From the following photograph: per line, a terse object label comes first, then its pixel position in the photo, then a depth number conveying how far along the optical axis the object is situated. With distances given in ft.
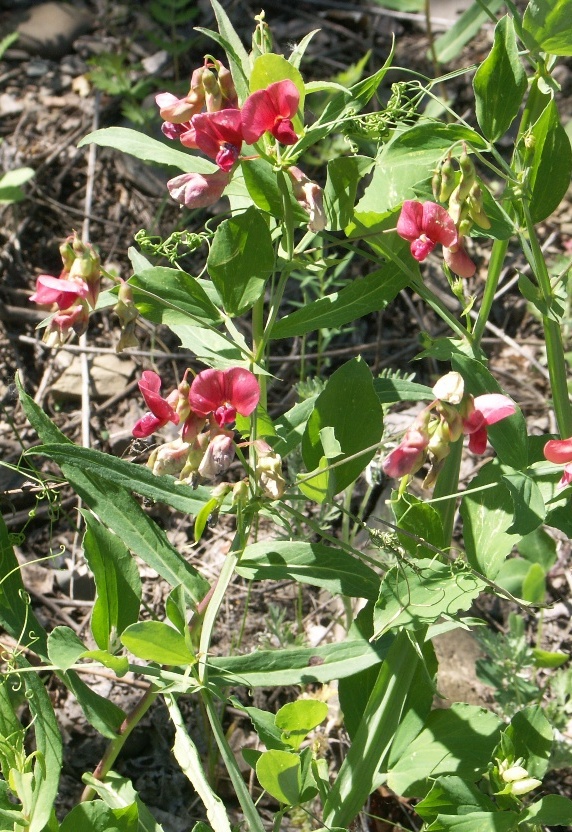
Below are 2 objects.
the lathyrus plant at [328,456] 4.66
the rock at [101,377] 8.89
